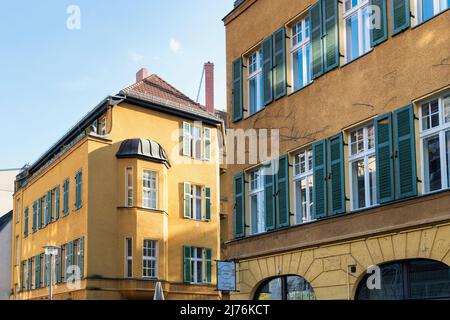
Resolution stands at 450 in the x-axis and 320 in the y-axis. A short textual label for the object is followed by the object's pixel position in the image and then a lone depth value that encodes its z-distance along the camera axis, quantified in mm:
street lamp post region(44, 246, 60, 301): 27344
